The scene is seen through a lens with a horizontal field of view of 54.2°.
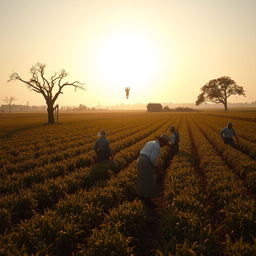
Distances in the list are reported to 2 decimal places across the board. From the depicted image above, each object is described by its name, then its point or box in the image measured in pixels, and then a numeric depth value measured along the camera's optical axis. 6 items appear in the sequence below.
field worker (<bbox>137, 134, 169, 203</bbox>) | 7.89
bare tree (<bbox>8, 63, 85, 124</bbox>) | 47.22
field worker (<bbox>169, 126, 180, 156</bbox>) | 15.23
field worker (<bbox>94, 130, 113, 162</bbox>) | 12.65
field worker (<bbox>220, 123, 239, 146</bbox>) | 17.41
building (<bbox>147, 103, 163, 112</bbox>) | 164.39
